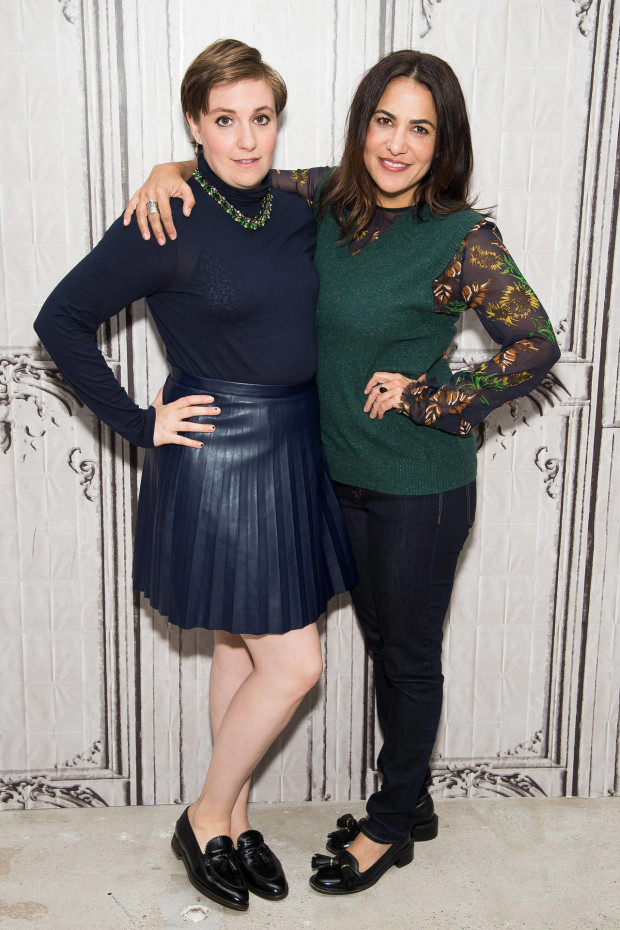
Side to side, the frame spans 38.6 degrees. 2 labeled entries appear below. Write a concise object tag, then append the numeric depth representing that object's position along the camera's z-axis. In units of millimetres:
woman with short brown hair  1748
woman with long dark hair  1810
